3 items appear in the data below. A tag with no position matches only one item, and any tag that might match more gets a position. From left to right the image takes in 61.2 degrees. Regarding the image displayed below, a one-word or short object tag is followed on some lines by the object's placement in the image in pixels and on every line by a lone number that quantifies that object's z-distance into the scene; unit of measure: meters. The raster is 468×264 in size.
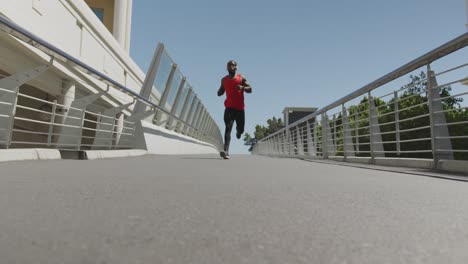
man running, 8.30
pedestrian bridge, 1.09
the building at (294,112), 72.00
